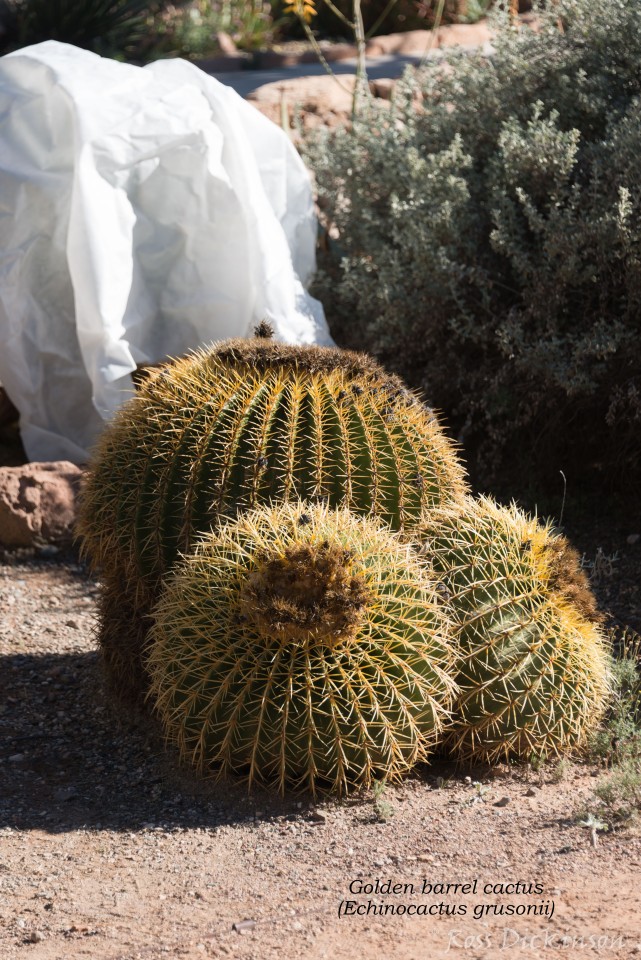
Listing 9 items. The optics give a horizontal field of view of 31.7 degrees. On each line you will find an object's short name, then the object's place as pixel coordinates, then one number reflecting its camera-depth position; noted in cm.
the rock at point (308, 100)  696
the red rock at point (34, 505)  470
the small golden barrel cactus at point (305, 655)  271
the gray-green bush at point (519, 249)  454
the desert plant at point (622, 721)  310
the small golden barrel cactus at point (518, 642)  298
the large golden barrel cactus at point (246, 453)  311
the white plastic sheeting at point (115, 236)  488
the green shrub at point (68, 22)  1151
